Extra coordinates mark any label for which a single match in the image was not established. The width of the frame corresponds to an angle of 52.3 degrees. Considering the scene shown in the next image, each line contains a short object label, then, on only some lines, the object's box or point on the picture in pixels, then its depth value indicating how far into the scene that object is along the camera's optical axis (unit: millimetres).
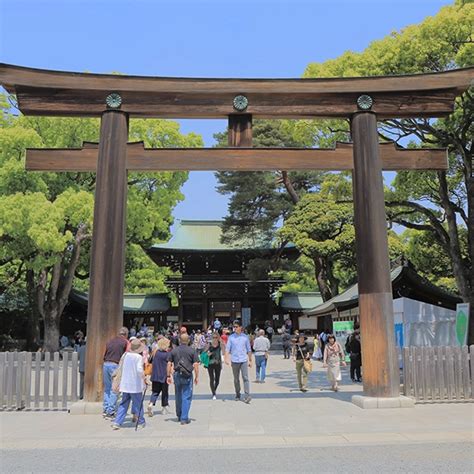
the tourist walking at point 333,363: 12023
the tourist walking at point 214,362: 10828
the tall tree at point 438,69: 13820
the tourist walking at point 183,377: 8125
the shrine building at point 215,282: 35031
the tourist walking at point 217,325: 29266
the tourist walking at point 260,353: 14664
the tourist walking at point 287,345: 24891
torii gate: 9398
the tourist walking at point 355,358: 14625
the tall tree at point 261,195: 34531
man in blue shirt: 10398
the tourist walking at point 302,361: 11961
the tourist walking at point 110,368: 8547
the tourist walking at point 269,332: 31141
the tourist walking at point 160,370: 9305
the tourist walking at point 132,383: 7664
